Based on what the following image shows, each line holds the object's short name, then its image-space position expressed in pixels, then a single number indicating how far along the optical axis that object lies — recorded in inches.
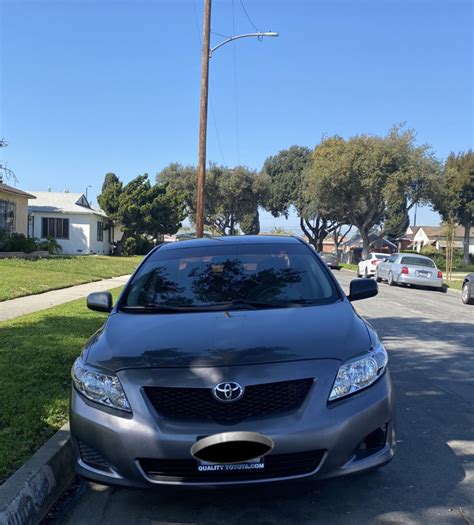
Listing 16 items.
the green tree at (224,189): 2159.2
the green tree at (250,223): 2358.5
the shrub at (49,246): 1060.2
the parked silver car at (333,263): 1299.5
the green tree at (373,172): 1437.0
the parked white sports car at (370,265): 1125.1
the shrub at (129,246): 1427.2
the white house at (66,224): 1334.9
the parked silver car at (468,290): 628.2
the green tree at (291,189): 2188.7
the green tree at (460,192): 1684.2
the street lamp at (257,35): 703.1
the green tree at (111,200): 1407.5
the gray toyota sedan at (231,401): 113.7
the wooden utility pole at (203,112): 666.2
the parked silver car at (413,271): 844.0
